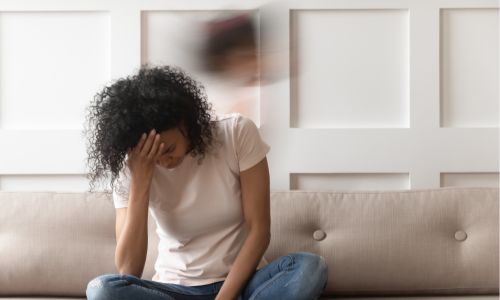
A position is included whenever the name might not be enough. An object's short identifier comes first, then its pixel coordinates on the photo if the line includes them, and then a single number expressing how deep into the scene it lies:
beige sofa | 4.76
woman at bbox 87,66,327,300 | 4.30
